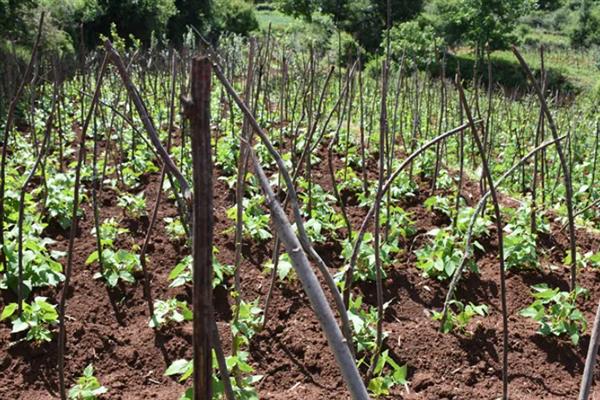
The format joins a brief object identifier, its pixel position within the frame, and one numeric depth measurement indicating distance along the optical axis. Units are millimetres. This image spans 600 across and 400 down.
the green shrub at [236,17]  29406
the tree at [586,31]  38969
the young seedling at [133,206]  4102
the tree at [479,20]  28406
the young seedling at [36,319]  2551
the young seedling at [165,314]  2771
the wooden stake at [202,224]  896
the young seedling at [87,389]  2094
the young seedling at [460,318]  2785
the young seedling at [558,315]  2762
